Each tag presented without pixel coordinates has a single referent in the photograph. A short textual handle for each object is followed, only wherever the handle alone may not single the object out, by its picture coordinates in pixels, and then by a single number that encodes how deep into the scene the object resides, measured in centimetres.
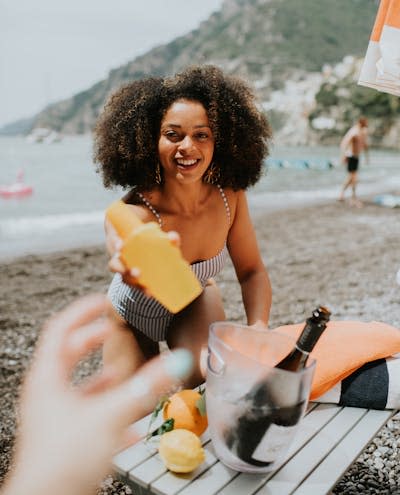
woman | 214
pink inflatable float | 1642
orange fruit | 152
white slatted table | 134
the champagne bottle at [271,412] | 122
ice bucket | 122
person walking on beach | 1182
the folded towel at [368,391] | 176
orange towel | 181
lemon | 135
